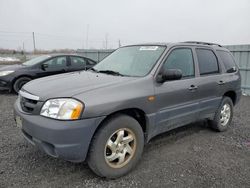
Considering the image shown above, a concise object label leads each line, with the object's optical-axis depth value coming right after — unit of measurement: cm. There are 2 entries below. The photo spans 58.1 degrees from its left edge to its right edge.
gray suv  249
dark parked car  762
